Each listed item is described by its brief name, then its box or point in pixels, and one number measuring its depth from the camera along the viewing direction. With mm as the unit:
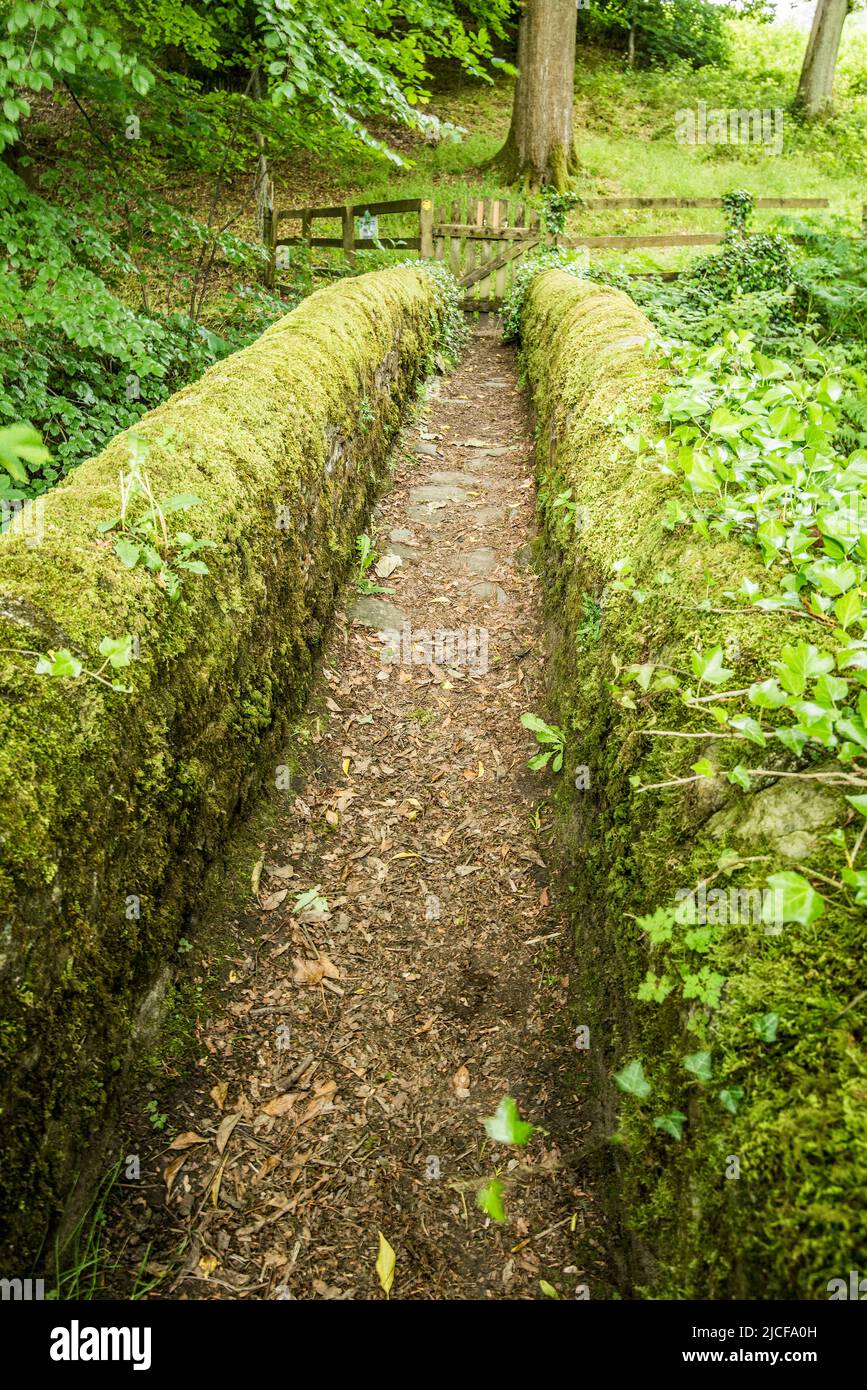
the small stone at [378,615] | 5203
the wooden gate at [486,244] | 13016
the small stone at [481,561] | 5883
